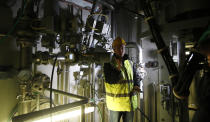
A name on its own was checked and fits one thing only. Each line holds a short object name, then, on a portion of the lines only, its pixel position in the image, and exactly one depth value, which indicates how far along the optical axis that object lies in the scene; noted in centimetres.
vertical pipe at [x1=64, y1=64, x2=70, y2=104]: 200
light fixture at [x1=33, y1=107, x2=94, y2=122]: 83
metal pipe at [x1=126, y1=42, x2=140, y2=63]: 242
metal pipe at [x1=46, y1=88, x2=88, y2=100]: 103
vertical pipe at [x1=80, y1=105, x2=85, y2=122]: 94
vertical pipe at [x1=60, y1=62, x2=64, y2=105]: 196
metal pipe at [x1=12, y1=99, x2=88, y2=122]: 66
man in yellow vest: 161
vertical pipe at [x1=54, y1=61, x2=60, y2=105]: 175
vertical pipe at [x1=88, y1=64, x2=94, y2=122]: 216
